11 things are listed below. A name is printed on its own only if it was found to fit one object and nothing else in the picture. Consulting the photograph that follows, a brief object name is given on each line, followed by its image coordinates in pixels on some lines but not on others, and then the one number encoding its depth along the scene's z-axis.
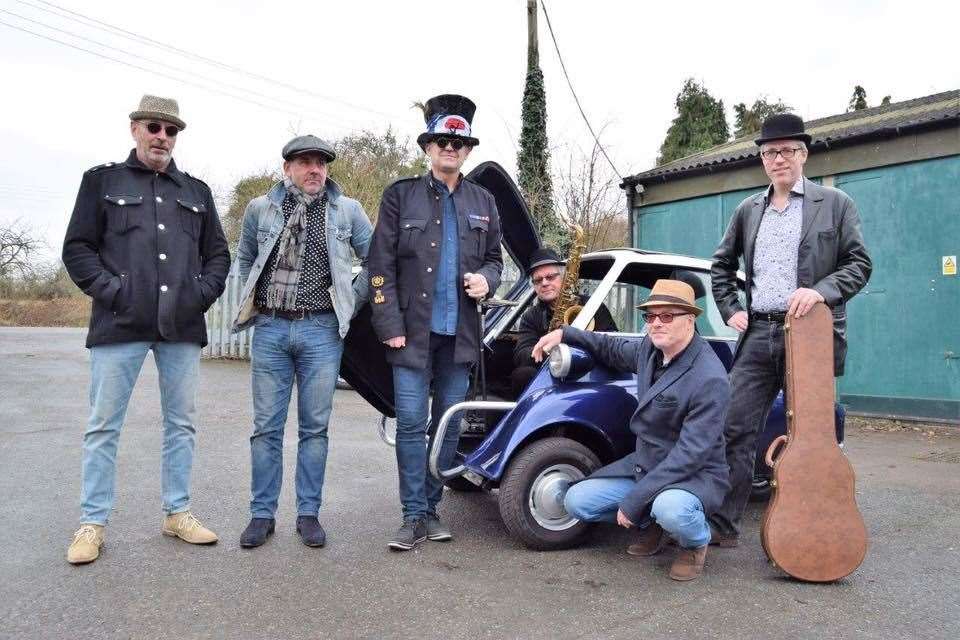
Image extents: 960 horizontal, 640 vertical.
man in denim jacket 3.88
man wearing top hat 3.87
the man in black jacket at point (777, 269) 3.78
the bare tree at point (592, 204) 14.38
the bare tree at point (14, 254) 32.59
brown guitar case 3.40
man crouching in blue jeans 3.43
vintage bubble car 3.82
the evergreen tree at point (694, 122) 28.55
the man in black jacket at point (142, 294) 3.64
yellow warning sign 9.21
